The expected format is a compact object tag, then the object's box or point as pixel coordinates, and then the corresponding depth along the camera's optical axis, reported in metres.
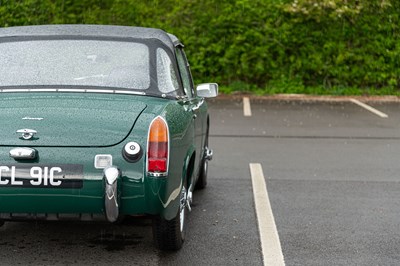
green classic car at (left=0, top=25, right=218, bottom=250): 5.05
